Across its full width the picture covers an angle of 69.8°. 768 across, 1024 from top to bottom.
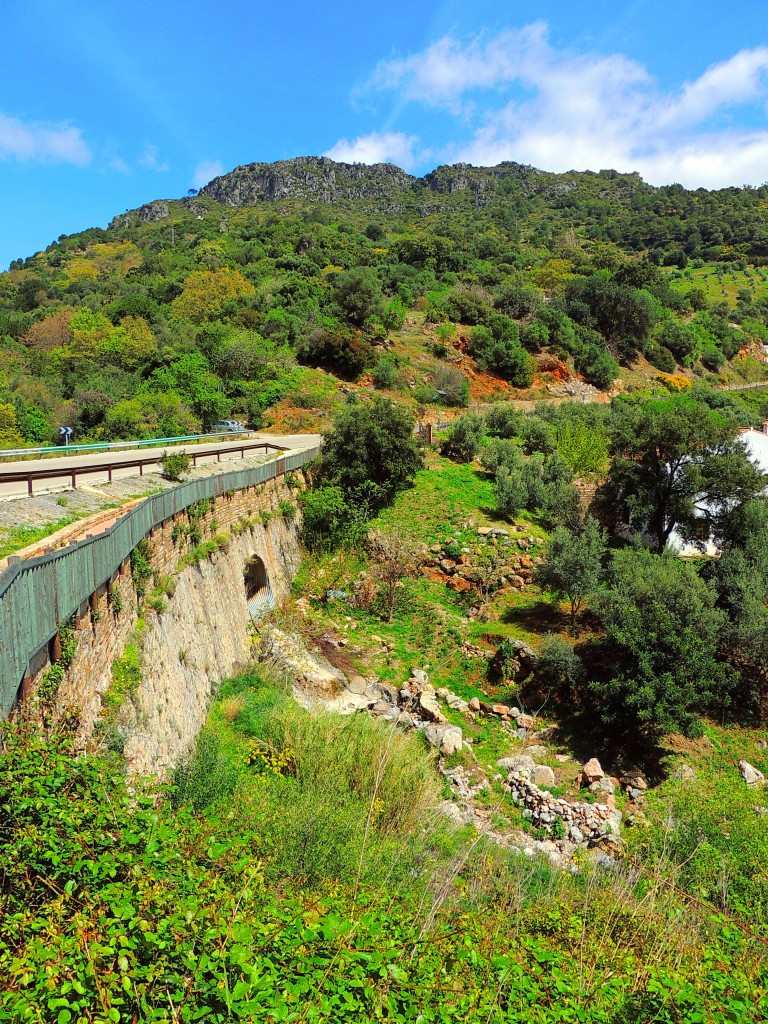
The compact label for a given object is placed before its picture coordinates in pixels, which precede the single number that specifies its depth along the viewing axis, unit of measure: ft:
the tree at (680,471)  65.46
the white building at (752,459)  74.50
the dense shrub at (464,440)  92.22
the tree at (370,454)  76.33
